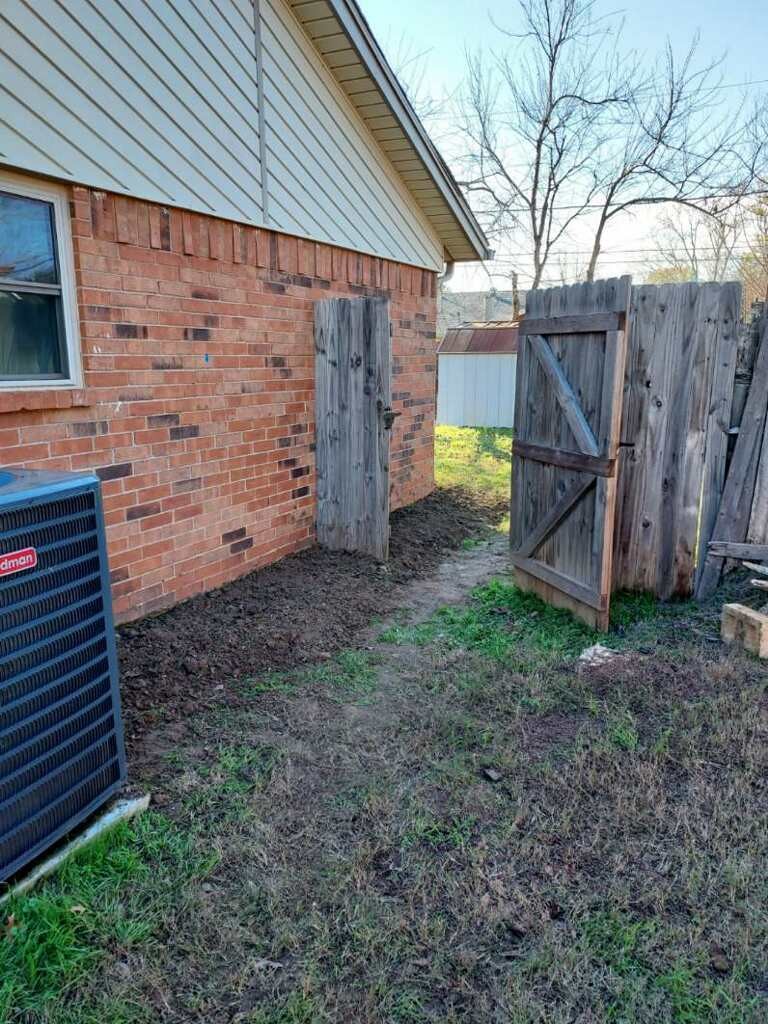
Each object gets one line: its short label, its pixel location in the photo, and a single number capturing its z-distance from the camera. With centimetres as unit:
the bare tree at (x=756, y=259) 1427
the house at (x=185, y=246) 352
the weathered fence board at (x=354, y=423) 550
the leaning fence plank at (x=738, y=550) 433
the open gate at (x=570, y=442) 411
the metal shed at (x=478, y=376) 1475
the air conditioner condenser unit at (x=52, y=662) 203
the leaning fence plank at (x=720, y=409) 424
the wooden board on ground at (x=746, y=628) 368
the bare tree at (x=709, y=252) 1538
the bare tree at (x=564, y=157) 1473
